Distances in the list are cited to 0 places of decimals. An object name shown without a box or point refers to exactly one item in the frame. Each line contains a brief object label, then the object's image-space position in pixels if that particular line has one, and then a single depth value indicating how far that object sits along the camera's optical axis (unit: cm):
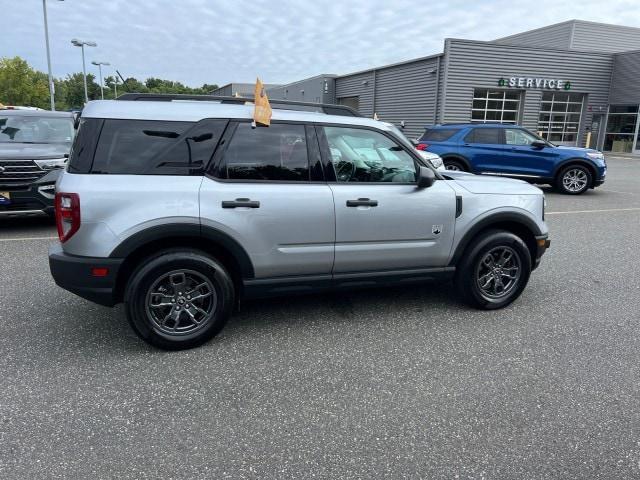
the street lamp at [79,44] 3847
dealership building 2439
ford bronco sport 344
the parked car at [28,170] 702
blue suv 1238
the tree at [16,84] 5003
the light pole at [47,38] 2814
